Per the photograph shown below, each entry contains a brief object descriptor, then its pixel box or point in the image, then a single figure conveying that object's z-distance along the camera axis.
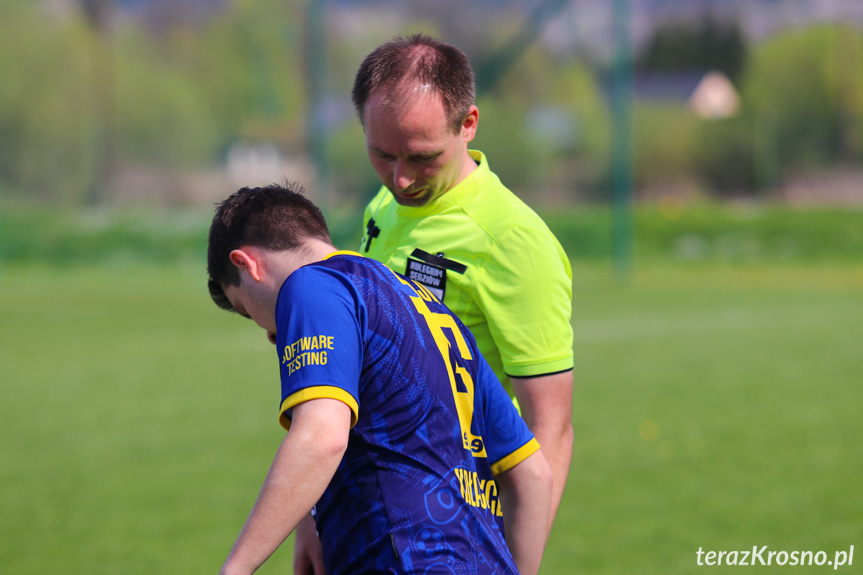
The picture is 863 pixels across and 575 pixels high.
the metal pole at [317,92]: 34.47
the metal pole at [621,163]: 37.50
